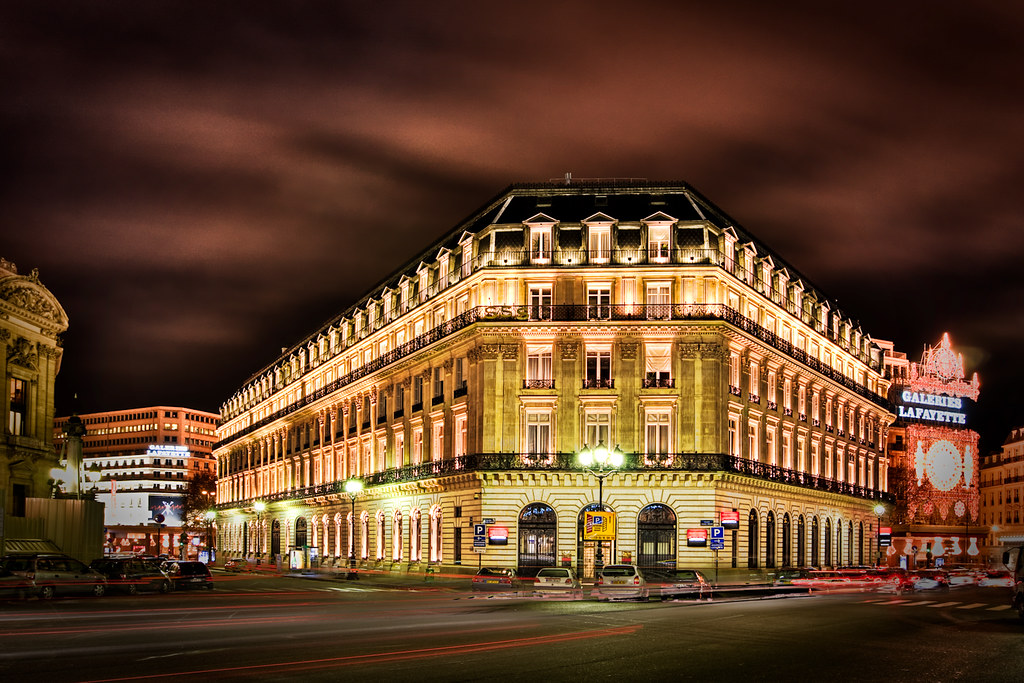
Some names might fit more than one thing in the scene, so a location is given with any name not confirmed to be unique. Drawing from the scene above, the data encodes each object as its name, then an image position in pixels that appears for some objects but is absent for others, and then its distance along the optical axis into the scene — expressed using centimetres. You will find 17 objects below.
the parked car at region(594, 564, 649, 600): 3900
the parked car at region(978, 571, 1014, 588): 6502
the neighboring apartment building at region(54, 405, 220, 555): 18212
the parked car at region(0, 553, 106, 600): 3750
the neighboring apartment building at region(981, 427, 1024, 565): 14206
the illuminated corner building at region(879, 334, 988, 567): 12081
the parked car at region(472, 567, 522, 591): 4500
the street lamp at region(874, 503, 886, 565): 7531
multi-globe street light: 4734
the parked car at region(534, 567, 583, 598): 4088
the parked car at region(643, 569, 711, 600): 4034
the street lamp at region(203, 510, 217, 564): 13681
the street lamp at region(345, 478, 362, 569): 6731
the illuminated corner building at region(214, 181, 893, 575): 5725
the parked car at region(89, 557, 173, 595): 4400
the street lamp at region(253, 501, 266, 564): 10956
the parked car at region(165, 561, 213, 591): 4694
